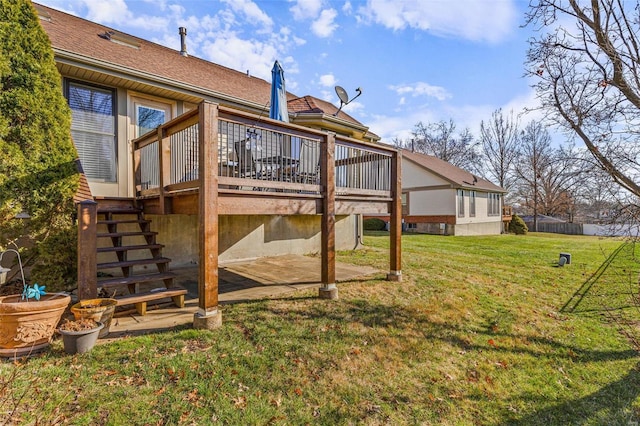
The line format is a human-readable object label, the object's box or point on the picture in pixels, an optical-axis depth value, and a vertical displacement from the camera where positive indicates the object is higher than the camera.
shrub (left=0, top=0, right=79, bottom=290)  4.04 +1.07
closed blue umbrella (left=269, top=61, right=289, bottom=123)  6.24 +2.51
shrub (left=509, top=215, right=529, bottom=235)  25.58 -0.57
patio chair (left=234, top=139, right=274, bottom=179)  5.69 +1.13
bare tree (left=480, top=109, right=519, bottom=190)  31.22 +7.35
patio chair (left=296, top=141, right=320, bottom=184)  5.50 +1.03
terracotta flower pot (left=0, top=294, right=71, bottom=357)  3.07 -1.02
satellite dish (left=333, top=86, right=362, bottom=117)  8.55 +3.38
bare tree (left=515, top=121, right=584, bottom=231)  29.14 +4.80
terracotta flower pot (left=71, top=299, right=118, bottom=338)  3.36 -0.95
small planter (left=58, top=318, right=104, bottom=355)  3.14 -1.13
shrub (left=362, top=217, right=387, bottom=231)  21.39 -0.32
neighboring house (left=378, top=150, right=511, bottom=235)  19.83 +1.37
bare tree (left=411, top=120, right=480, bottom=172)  33.78 +8.36
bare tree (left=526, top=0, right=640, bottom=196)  4.76 +2.42
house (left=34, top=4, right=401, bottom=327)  3.96 +0.94
